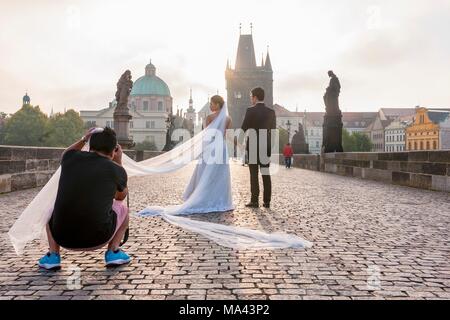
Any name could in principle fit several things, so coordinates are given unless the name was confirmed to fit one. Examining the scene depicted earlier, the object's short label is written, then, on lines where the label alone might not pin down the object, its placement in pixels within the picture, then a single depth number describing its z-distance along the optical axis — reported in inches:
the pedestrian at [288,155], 1212.5
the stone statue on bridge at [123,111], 940.0
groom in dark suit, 328.6
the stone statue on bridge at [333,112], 879.7
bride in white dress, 303.0
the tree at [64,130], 3297.2
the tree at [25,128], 3253.0
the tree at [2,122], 3540.8
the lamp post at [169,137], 1596.8
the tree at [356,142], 4202.8
